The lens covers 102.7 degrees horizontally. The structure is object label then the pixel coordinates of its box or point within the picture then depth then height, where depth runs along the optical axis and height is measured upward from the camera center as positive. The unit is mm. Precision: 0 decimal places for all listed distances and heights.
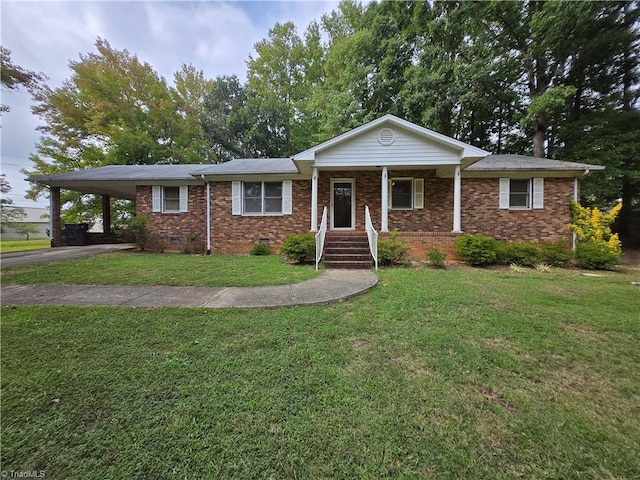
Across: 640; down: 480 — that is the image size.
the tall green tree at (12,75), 8141 +5198
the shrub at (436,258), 7457 -704
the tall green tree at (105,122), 17359 +8200
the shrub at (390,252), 7555 -535
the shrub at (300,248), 7816 -442
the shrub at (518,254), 7957 -621
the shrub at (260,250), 10023 -639
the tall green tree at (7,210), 13094 +1531
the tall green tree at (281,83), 21875 +13415
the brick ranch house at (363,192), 9117 +1712
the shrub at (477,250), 7891 -494
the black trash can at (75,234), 12672 -27
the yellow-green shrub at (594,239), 7793 -163
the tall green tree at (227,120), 21888 +9691
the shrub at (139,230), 10632 +150
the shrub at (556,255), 8062 -657
